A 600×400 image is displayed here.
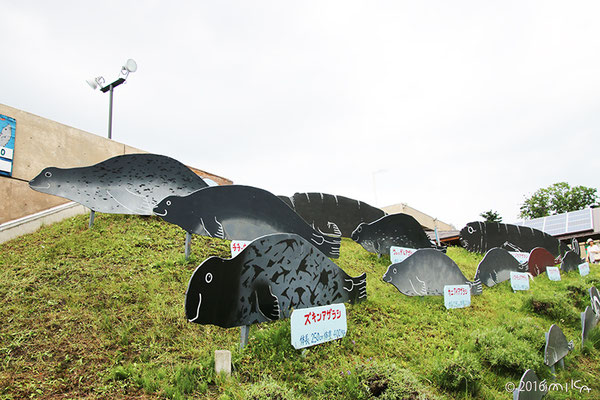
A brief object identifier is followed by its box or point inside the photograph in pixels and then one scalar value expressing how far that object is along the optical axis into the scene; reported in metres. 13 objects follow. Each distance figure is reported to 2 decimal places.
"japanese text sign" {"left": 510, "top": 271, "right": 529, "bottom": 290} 6.97
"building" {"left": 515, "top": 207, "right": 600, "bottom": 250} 14.34
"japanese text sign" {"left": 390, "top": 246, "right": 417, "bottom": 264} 6.79
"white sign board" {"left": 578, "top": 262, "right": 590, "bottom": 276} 9.37
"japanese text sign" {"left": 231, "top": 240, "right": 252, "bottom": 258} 4.80
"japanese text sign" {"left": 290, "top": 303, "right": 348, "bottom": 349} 3.51
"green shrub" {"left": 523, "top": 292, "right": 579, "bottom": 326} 5.69
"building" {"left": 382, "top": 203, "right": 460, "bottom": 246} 14.52
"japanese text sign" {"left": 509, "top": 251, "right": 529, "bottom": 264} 8.29
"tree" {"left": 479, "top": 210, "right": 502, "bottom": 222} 33.62
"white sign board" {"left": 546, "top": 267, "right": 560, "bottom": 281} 8.33
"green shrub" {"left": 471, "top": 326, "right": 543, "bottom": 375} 3.88
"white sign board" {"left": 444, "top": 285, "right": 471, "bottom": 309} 5.48
